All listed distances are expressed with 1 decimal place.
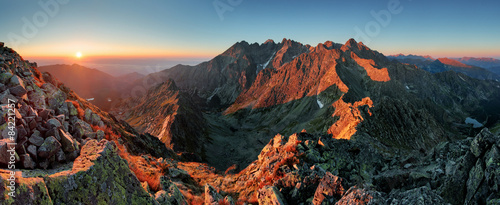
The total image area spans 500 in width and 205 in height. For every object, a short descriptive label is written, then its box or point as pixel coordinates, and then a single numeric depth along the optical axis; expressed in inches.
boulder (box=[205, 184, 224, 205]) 564.7
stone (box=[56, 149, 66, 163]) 409.1
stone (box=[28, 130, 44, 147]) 387.5
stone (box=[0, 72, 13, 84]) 487.5
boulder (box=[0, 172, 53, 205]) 231.6
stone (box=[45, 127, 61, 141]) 420.5
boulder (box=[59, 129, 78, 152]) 433.0
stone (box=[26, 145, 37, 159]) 374.0
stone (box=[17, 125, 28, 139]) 382.6
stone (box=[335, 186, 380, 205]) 374.3
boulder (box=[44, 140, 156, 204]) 299.6
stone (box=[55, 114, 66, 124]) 516.1
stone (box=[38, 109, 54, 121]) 467.5
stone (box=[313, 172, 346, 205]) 483.8
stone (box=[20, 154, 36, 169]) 350.6
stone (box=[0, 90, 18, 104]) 431.7
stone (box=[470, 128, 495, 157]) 554.3
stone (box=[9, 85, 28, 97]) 477.0
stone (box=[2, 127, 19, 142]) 370.3
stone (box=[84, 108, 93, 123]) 722.3
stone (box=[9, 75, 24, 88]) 497.4
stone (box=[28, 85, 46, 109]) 516.4
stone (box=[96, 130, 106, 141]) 611.1
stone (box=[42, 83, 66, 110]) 578.2
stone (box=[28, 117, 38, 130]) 416.2
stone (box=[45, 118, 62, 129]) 442.3
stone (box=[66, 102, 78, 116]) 631.6
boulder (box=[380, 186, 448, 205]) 347.6
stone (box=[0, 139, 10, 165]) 318.6
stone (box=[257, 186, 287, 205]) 512.7
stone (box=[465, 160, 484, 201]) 466.0
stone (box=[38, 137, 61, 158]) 386.7
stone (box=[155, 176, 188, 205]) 456.0
